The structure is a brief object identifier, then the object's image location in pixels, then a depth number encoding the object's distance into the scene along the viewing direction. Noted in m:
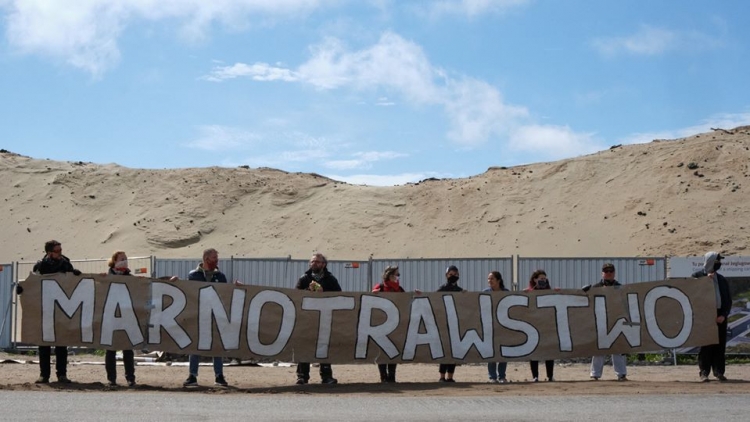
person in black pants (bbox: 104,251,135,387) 13.40
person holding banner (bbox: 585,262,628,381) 14.55
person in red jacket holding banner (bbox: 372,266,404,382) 14.35
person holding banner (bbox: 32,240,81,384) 13.50
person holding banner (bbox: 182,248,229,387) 13.45
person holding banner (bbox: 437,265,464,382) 14.43
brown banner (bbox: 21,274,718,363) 13.90
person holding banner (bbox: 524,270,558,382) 14.60
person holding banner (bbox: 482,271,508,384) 14.48
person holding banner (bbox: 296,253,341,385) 13.81
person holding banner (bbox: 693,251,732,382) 14.14
